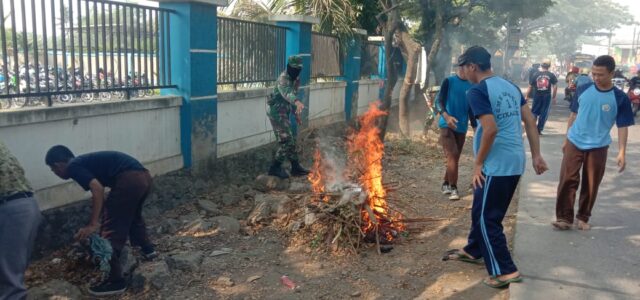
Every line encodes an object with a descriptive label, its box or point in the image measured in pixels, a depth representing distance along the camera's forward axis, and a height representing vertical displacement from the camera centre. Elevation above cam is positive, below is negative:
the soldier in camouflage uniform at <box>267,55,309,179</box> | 7.10 -0.56
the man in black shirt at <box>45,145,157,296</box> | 3.91 -0.96
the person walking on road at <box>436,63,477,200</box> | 6.16 -0.49
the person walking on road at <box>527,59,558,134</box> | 11.81 -0.43
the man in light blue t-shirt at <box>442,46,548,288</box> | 3.69 -0.56
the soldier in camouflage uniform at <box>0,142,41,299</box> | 2.99 -0.93
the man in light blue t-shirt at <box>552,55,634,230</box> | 4.77 -0.57
